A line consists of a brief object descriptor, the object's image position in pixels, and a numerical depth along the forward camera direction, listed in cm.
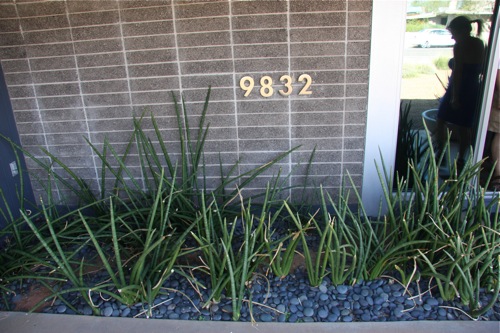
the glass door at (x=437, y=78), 309
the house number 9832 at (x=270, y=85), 303
